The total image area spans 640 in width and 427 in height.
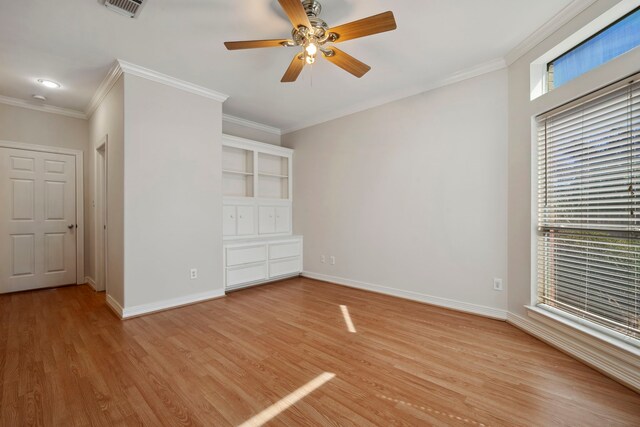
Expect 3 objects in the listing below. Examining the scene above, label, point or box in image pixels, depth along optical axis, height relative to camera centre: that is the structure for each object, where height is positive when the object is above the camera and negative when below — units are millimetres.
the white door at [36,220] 3893 -115
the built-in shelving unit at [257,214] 4164 -45
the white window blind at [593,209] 1877 +16
